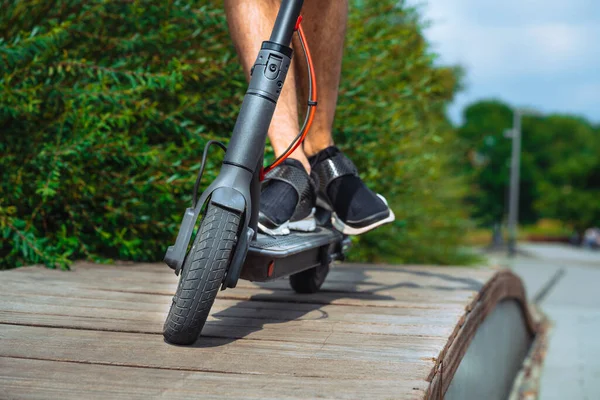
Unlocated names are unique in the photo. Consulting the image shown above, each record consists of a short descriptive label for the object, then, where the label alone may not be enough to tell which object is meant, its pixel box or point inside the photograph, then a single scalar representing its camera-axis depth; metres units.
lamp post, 34.41
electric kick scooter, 1.73
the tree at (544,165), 56.00
